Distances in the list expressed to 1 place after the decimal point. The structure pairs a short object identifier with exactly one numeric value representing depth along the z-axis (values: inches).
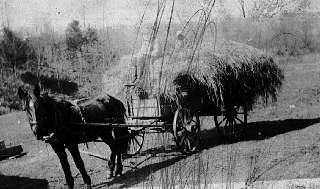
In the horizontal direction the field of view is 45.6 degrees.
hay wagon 341.4
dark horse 265.0
